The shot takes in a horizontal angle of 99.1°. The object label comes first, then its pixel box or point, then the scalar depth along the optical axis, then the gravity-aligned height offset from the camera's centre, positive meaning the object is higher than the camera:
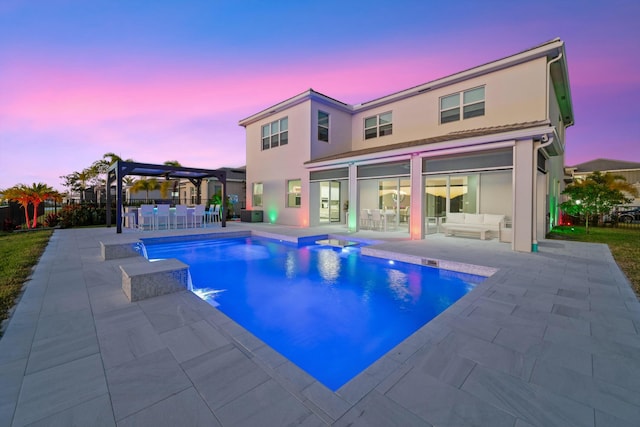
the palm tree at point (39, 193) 12.89 +0.72
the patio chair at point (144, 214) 11.21 -0.26
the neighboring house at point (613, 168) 29.92 +4.23
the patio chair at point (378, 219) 11.93 -0.55
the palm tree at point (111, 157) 20.47 +3.89
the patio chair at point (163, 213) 11.47 -0.23
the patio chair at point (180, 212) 11.92 -0.20
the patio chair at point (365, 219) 12.55 -0.58
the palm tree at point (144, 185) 22.73 +1.91
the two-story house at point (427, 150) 7.79 +1.96
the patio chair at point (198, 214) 12.43 -0.31
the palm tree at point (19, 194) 12.46 +0.66
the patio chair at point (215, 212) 15.01 -0.28
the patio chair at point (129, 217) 12.34 -0.43
